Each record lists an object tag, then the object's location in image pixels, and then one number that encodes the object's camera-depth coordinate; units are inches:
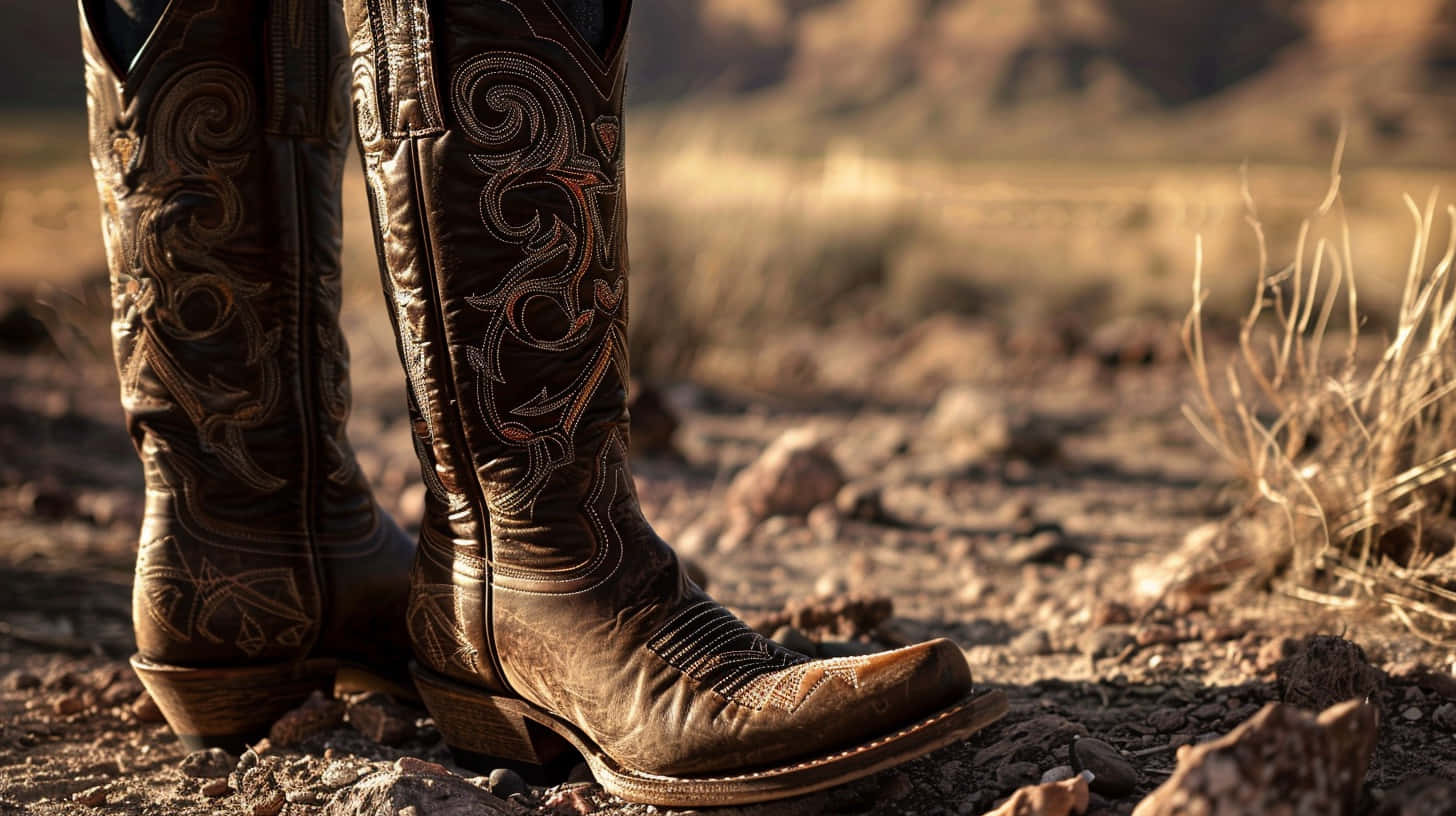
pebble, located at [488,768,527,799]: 48.6
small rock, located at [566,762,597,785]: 49.4
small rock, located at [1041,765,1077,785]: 47.1
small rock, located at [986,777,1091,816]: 44.5
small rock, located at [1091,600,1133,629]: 58.9
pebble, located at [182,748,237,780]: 50.9
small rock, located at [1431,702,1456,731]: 48.9
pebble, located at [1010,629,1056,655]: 57.5
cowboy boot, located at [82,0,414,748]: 50.4
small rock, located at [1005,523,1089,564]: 68.9
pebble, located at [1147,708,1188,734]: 50.1
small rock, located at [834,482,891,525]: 77.1
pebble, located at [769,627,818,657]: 53.7
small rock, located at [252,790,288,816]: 48.1
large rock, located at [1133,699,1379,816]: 41.5
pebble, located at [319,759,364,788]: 48.7
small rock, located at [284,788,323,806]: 48.2
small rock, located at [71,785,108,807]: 49.1
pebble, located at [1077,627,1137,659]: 56.3
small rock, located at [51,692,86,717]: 54.7
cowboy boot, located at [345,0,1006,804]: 46.4
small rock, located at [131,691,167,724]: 54.3
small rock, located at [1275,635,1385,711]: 49.1
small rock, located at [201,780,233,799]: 49.3
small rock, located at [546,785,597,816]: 47.9
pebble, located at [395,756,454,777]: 47.2
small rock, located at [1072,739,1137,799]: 46.4
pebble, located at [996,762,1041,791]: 47.4
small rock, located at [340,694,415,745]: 52.3
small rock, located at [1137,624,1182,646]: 56.2
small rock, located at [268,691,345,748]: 52.0
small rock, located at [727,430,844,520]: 78.0
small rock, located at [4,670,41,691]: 56.5
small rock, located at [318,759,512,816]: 46.0
